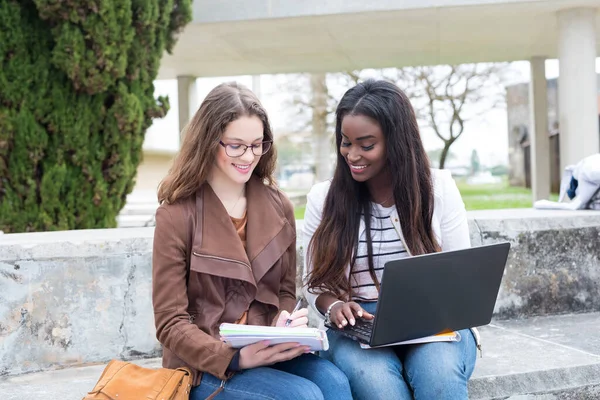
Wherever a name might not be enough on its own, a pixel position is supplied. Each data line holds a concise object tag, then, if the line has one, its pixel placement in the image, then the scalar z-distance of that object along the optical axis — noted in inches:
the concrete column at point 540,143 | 504.1
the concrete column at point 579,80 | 350.6
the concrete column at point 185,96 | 512.4
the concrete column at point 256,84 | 794.3
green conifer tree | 220.4
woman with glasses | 79.9
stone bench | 115.4
